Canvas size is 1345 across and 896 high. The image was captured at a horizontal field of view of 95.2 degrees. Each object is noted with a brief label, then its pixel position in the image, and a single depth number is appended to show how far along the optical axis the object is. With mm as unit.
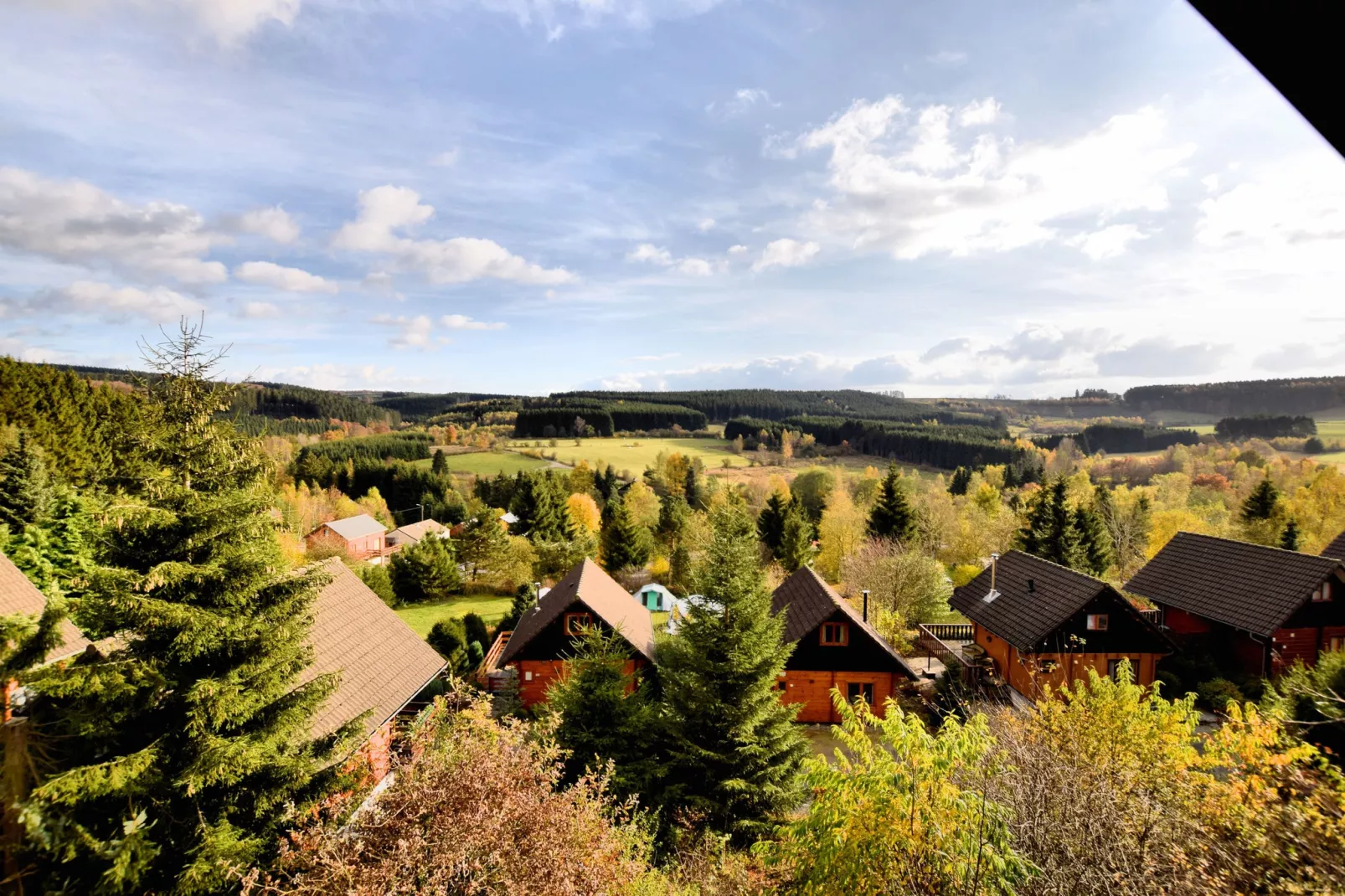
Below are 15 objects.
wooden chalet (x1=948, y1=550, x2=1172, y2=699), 23344
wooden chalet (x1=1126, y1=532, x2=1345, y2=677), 22969
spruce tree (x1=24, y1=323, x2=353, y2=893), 9297
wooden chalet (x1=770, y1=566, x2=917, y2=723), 24188
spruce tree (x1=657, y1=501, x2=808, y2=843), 15789
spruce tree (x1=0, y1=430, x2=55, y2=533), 27516
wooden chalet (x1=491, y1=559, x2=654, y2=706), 25547
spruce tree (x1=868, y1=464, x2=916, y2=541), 48375
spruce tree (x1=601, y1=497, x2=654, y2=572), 48781
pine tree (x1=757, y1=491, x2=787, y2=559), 52406
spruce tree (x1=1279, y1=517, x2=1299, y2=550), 37625
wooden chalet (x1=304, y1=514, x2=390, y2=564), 56594
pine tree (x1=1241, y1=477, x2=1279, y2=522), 41000
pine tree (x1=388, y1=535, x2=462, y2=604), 44062
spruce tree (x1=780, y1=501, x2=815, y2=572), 45469
